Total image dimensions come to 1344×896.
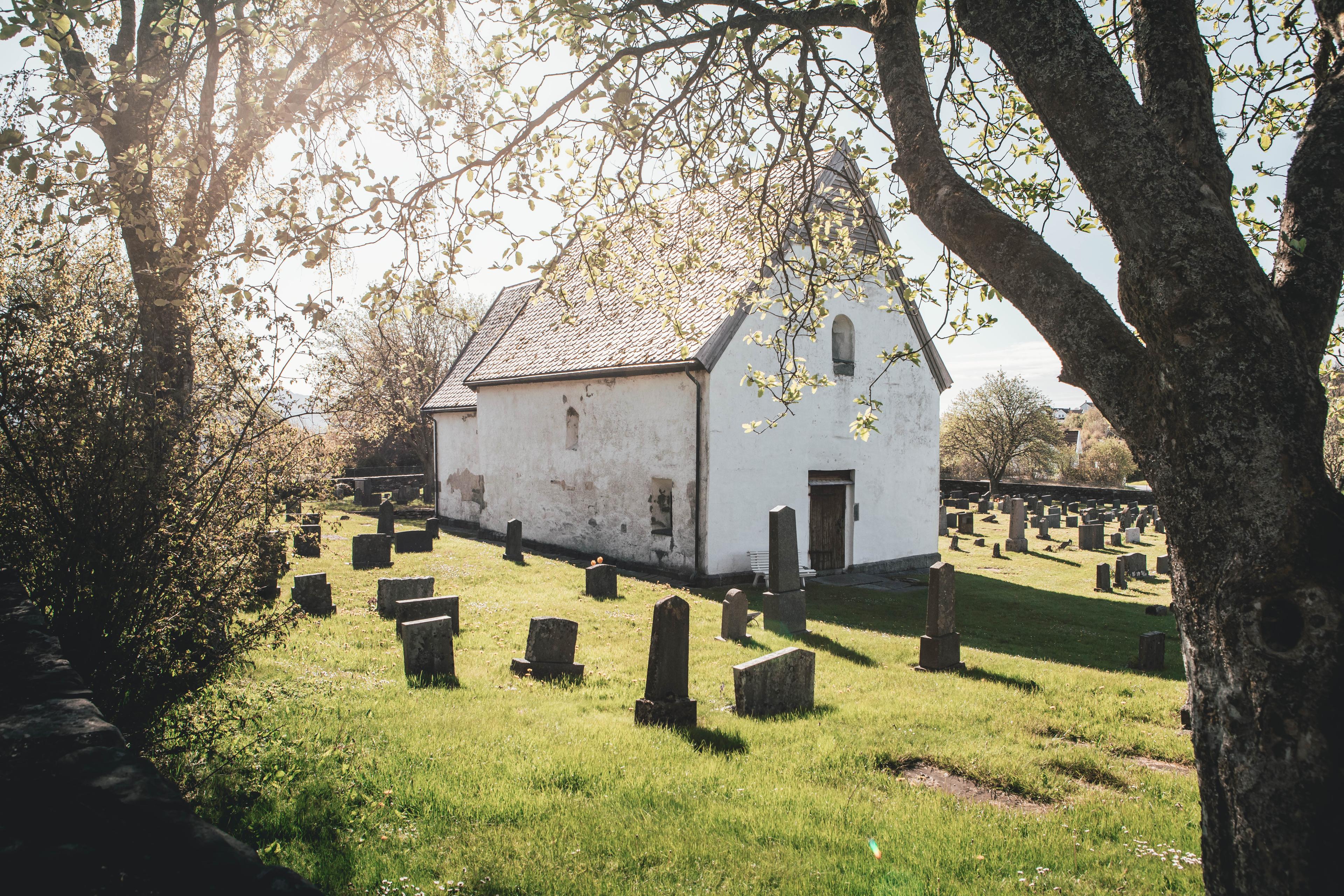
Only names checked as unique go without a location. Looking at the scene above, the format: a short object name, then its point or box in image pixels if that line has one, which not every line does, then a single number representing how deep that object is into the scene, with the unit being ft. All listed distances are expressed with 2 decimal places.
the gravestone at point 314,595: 35.01
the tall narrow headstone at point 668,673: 21.48
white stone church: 50.37
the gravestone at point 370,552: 50.98
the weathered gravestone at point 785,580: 37.65
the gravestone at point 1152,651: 33.76
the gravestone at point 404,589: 35.45
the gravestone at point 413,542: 58.70
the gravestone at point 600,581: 44.34
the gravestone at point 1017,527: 80.33
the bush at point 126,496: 13.82
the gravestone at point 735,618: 34.76
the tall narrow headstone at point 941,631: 31.17
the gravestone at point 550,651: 26.58
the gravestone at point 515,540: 58.18
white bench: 50.06
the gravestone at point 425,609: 31.30
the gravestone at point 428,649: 25.09
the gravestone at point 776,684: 23.02
